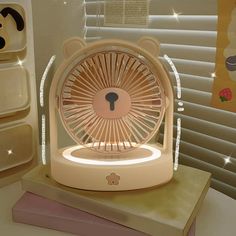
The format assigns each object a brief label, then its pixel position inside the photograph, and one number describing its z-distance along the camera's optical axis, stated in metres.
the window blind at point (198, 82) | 1.01
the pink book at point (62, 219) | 0.68
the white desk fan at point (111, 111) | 0.74
